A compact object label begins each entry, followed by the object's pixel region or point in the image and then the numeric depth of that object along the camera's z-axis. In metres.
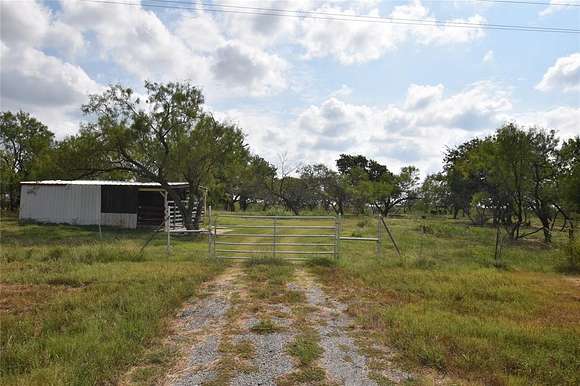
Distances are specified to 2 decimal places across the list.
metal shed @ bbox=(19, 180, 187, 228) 23.42
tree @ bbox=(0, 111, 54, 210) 33.41
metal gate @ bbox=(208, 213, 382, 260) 11.80
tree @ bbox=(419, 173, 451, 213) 49.12
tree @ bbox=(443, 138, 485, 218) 31.75
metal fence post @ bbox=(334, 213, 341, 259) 11.51
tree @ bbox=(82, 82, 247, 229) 20.03
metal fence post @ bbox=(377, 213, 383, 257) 11.80
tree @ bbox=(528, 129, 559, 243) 22.53
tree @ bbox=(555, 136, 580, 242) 19.25
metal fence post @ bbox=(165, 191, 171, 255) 11.99
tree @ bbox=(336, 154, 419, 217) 45.44
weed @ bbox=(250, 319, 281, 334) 5.81
